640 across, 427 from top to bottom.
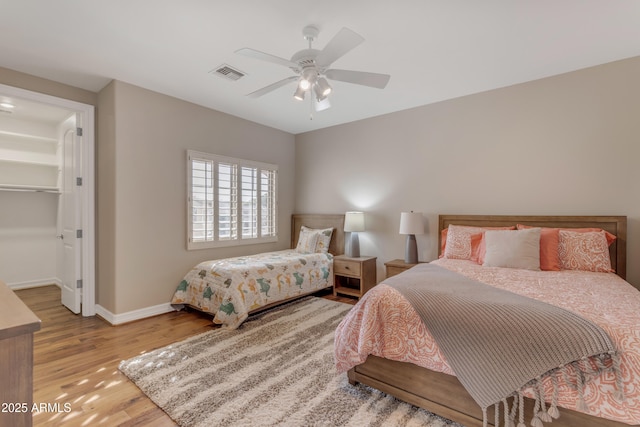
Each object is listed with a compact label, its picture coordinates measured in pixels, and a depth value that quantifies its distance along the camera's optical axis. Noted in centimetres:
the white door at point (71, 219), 341
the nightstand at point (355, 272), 404
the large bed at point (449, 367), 125
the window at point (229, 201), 388
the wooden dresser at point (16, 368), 77
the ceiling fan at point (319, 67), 195
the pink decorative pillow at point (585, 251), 258
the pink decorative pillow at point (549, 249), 265
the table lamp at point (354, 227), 422
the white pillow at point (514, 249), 265
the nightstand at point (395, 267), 362
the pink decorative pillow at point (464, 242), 317
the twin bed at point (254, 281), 312
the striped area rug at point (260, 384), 175
